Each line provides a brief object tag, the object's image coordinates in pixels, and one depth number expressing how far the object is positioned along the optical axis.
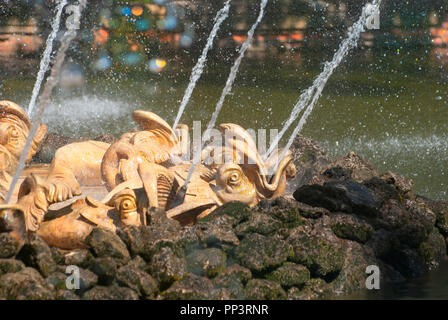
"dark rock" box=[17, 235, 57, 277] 4.03
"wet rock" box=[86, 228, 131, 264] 4.12
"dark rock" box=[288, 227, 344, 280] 4.50
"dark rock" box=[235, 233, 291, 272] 4.32
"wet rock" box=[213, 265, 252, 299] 4.16
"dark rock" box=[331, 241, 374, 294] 4.59
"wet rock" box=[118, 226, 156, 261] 4.22
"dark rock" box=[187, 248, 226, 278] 4.19
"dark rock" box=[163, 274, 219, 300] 3.95
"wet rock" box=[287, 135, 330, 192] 6.50
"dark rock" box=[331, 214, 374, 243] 4.92
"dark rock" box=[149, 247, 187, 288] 4.06
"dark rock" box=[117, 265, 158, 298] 3.96
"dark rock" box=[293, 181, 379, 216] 5.11
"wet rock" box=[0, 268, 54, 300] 3.75
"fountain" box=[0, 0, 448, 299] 4.07
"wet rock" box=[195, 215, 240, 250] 4.37
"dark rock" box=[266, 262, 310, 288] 4.35
